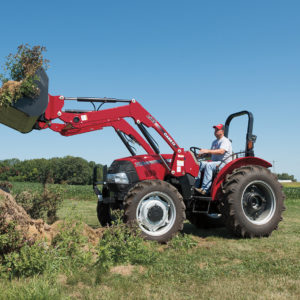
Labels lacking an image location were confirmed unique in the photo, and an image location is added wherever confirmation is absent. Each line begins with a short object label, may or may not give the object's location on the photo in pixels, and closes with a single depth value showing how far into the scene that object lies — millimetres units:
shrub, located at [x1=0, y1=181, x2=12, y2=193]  6848
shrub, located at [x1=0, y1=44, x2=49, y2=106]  5254
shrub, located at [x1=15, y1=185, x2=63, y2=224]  7098
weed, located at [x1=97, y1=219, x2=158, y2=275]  4582
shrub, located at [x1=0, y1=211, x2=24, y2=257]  4266
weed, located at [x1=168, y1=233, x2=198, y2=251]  5758
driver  6836
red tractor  5992
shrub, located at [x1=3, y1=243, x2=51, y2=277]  4090
